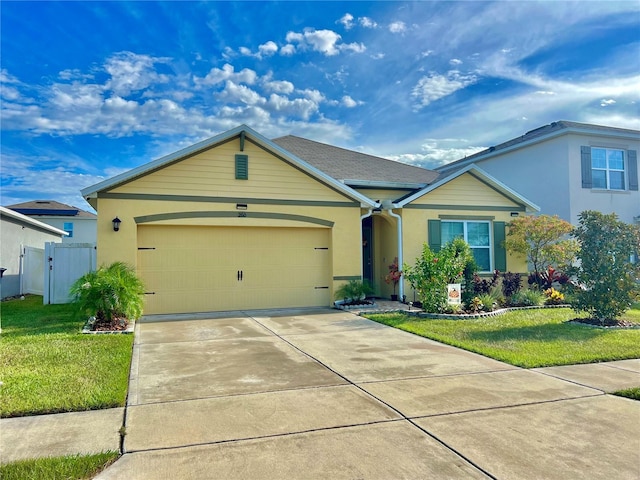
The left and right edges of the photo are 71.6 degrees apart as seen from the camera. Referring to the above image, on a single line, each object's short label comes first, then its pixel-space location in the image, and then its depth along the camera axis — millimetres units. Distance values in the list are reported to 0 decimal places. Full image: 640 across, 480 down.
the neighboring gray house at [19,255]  15273
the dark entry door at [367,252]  15086
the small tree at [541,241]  12977
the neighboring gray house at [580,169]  15984
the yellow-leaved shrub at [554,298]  12422
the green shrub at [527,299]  12242
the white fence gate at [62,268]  13492
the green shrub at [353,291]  12383
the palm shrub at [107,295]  8867
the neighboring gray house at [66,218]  30531
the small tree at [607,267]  9094
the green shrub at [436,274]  10859
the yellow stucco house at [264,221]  11109
